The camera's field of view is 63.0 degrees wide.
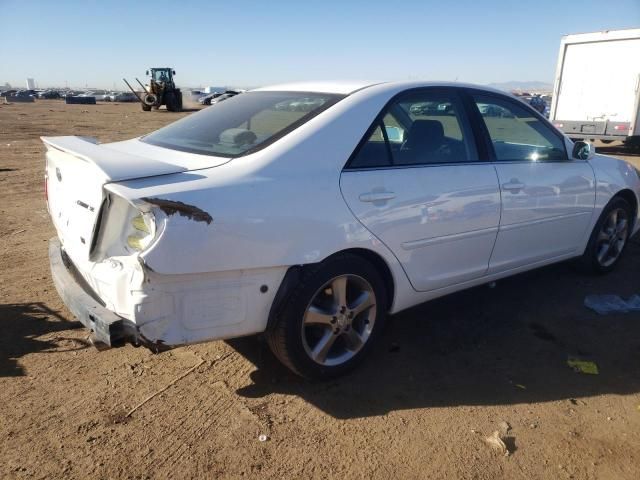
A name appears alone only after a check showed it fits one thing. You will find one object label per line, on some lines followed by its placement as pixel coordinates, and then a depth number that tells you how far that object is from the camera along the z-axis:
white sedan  2.32
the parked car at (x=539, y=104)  27.20
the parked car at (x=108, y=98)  66.72
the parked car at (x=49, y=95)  68.71
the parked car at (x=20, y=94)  54.20
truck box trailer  13.41
